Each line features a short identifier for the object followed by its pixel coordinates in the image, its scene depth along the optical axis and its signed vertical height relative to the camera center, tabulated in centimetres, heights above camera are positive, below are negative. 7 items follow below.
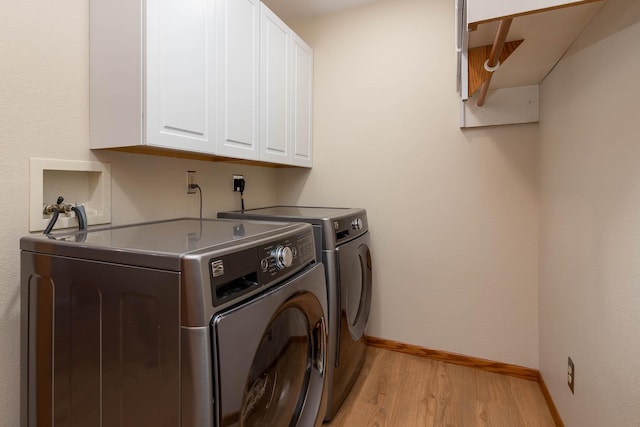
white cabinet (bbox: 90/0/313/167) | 112 +55
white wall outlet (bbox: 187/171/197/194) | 172 +16
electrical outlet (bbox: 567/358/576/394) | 129 -66
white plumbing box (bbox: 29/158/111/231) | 107 +8
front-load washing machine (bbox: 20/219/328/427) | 68 -28
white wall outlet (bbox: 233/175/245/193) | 205 +18
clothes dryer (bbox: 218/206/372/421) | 147 -34
